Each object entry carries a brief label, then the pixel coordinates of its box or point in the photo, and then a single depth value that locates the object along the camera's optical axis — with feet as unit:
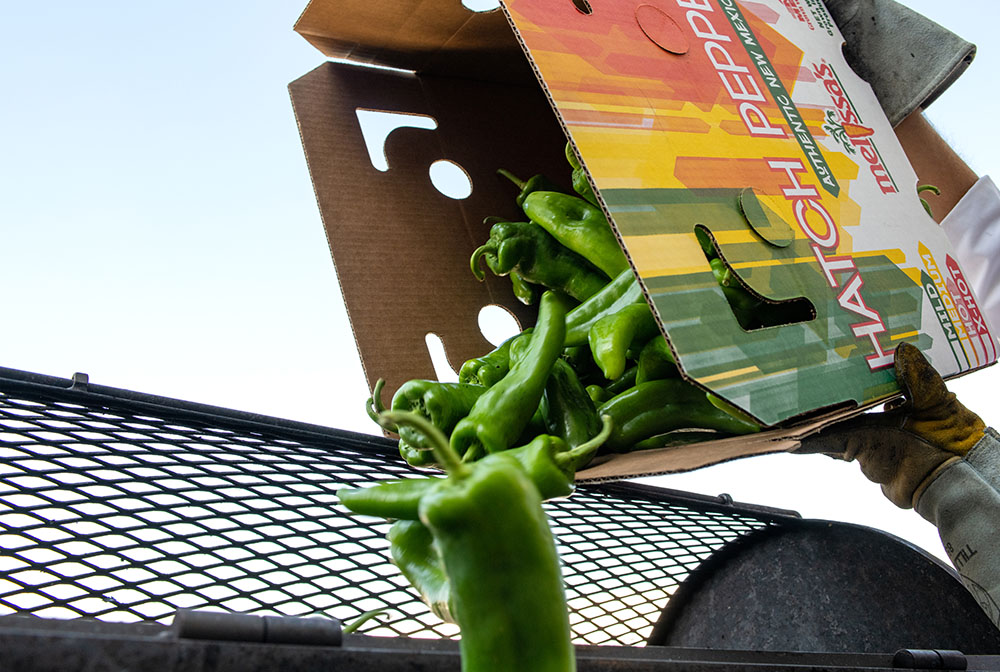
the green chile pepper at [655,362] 3.28
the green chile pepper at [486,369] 3.57
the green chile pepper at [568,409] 3.21
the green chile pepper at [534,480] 1.86
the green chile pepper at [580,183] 3.90
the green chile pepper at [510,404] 2.97
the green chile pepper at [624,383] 3.62
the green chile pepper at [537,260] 3.95
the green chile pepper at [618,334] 3.03
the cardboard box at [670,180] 2.54
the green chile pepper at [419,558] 2.01
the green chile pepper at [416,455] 3.03
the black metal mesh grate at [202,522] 2.26
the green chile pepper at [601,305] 3.45
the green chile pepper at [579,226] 3.73
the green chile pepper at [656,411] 3.21
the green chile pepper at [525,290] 4.19
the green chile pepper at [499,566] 1.35
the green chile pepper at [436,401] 3.16
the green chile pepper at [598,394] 3.55
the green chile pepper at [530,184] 4.28
